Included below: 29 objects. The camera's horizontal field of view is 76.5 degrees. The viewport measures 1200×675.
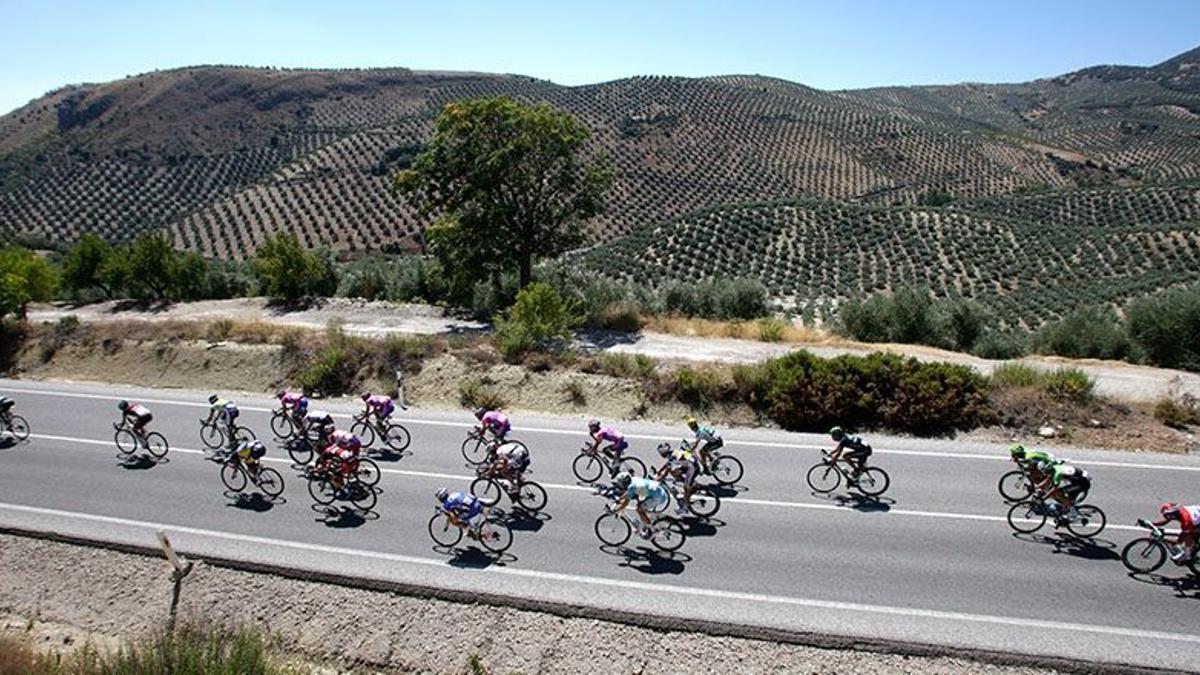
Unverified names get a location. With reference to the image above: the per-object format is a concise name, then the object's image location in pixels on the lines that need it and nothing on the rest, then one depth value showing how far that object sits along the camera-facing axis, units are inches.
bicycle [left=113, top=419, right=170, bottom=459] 659.4
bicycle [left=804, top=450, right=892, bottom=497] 553.9
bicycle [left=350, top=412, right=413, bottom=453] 663.8
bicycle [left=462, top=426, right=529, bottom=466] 624.2
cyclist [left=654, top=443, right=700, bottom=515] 508.7
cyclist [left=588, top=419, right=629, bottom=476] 565.0
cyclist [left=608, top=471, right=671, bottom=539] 464.1
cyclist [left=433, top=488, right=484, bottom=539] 466.9
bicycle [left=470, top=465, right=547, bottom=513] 527.5
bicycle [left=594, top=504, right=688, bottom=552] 481.7
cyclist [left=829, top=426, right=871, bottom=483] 538.9
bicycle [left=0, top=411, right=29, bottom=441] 725.8
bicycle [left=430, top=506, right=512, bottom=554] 477.4
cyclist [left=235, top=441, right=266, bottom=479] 558.3
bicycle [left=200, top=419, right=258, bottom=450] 683.4
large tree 1088.8
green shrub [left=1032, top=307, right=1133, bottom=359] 1029.8
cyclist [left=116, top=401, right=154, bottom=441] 649.0
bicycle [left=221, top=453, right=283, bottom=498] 570.9
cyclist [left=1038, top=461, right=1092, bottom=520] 475.2
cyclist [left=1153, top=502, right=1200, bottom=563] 418.9
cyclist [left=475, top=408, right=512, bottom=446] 590.9
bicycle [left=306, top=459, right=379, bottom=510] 546.0
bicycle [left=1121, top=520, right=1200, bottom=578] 430.1
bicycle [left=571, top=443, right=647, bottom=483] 584.5
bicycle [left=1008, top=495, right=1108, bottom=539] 482.0
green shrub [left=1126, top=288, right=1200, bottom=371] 956.0
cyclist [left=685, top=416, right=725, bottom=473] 560.4
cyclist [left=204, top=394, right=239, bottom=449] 627.7
